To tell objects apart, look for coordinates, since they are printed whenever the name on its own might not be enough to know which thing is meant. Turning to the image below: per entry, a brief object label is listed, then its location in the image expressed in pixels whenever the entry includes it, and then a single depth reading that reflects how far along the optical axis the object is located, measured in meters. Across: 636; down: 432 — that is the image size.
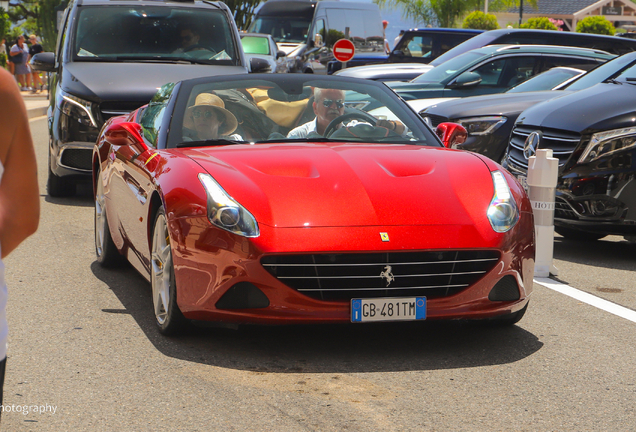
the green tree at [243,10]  46.44
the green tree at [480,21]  59.53
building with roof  90.00
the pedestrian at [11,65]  28.27
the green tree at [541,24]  58.45
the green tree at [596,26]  62.91
